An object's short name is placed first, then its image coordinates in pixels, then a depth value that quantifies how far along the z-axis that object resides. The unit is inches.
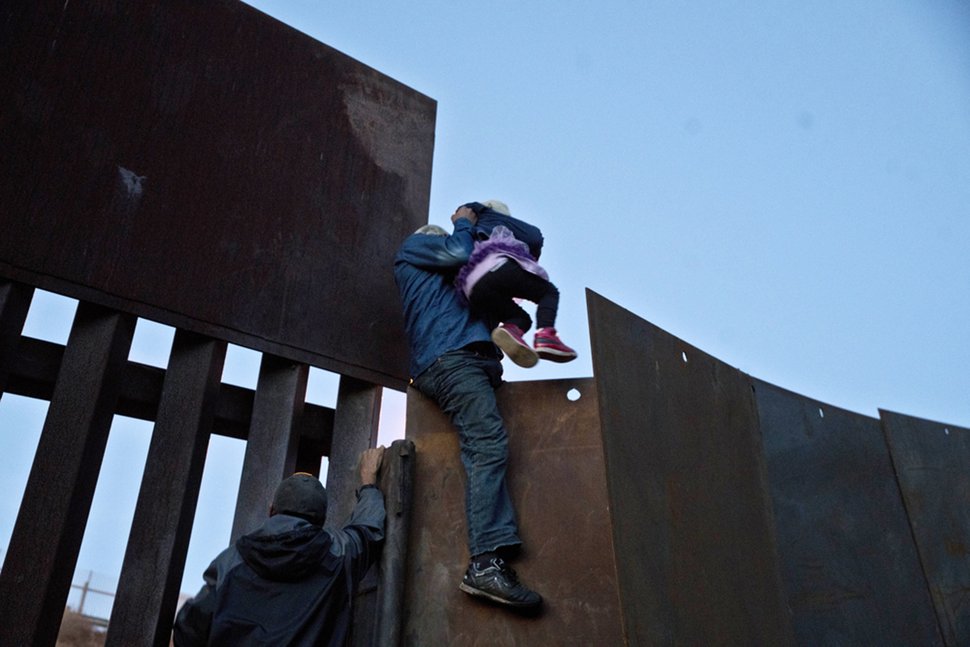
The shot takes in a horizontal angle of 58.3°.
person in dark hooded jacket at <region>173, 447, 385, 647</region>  122.6
